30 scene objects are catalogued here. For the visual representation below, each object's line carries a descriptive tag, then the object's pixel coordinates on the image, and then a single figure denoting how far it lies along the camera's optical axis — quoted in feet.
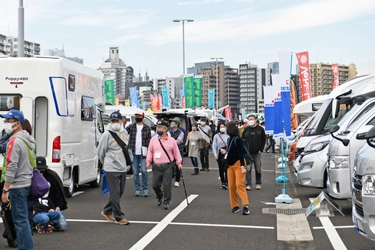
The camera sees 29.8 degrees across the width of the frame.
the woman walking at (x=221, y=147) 58.52
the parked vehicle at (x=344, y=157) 37.99
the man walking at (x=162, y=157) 44.24
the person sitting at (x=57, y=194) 32.81
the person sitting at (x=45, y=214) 33.17
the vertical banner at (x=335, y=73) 140.44
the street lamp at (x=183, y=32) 221.01
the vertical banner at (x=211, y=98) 258.37
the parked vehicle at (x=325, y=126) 47.01
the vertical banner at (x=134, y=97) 230.07
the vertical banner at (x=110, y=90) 204.44
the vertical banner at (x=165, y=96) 231.30
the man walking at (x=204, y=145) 77.15
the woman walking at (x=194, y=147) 75.36
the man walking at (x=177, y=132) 63.93
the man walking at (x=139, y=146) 51.70
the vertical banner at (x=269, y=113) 67.87
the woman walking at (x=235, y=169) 41.98
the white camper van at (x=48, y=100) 45.93
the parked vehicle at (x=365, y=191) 23.52
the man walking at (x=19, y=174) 25.62
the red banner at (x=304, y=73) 116.67
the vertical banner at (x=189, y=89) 209.29
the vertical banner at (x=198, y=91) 209.15
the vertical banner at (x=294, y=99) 125.29
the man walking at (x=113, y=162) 37.37
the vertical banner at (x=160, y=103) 234.29
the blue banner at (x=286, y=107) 56.85
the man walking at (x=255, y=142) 57.98
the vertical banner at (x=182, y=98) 264.31
